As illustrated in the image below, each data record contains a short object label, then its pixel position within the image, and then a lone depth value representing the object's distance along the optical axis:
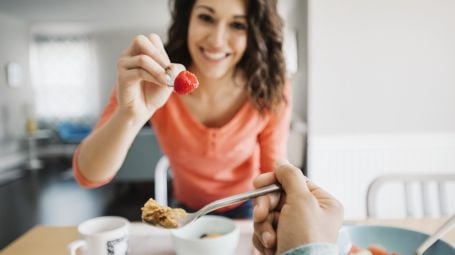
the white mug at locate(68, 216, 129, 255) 0.49
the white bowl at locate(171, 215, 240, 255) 0.50
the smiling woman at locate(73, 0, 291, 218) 0.71
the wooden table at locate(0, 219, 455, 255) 0.61
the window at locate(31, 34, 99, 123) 4.48
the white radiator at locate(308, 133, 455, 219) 1.65
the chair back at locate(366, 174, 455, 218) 0.81
